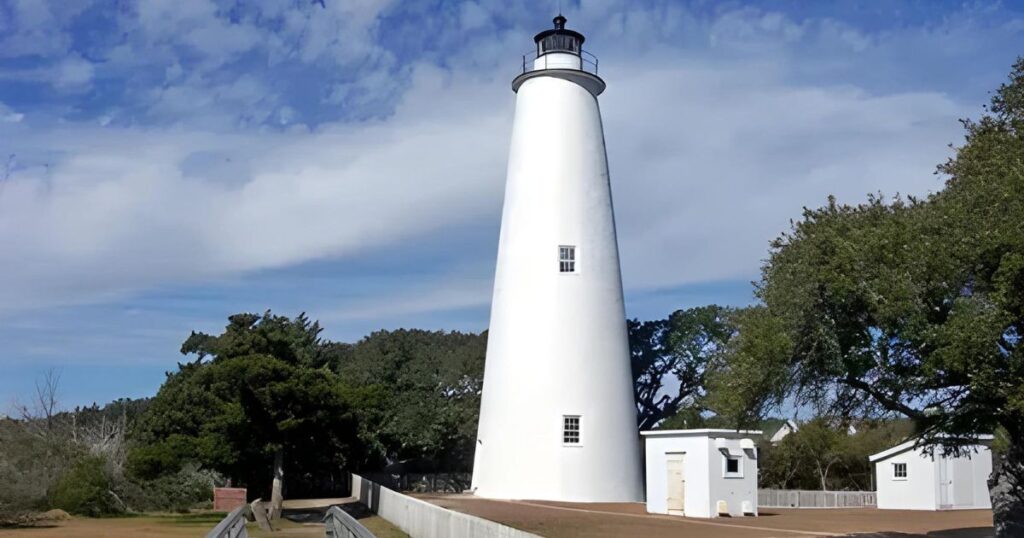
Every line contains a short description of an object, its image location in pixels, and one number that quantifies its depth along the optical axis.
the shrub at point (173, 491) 32.97
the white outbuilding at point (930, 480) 31.83
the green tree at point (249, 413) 27.06
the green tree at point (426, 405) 42.56
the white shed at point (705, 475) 25.52
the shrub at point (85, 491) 30.39
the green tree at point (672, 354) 43.41
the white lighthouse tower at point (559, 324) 29.09
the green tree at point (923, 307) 12.05
